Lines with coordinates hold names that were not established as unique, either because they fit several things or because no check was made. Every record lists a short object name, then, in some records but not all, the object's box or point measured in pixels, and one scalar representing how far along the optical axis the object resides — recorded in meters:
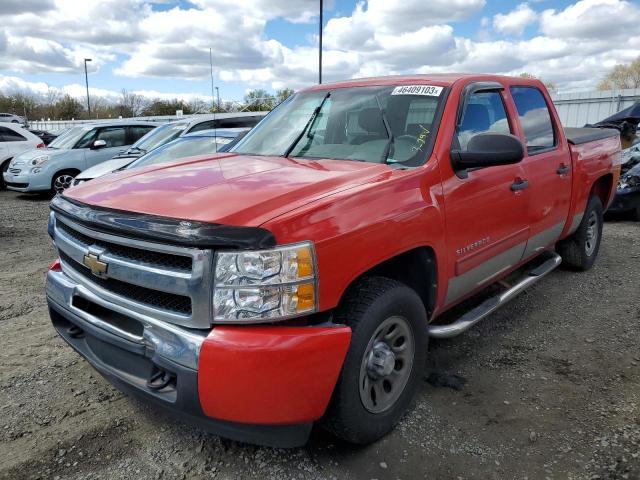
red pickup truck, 2.10
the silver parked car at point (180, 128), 10.20
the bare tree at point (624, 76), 53.36
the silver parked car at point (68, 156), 11.39
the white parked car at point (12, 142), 13.42
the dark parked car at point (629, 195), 8.26
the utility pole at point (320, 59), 16.83
